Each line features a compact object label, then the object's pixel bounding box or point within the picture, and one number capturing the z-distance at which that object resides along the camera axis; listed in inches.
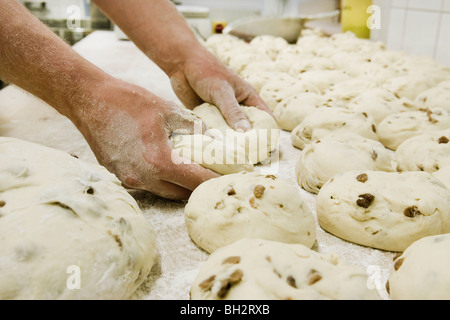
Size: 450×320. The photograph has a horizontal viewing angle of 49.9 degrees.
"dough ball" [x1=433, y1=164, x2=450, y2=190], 19.5
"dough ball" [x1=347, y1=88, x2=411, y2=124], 28.3
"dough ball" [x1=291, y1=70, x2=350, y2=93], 35.1
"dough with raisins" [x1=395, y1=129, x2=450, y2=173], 21.6
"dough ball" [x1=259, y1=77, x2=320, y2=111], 32.0
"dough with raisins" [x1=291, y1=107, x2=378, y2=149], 25.1
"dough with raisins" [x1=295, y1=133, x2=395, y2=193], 21.3
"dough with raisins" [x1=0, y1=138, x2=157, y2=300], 13.6
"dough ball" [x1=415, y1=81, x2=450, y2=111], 28.2
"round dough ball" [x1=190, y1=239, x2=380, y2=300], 13.0
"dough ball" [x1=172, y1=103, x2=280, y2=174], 20.4
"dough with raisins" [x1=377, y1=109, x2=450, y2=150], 25.1
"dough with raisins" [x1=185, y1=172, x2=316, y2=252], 16.9
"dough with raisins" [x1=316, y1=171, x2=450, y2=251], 17.5
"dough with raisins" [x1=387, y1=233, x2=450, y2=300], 13.9
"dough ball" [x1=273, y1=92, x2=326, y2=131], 28.3
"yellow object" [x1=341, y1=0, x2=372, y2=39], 60.6
